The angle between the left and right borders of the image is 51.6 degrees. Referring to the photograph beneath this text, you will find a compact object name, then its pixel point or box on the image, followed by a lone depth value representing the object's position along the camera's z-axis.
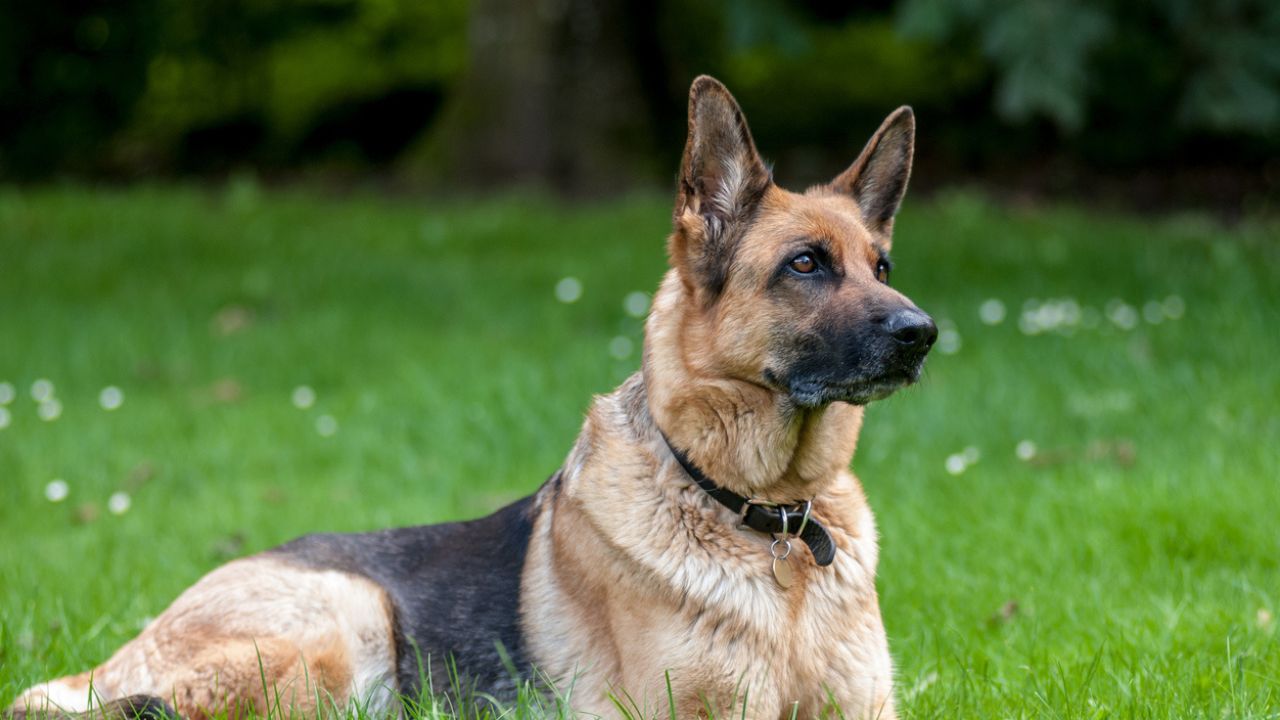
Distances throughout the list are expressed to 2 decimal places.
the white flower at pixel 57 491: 6.79
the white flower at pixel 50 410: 8.15
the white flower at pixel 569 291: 10.20
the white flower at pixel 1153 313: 8.57
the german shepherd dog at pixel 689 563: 3.72
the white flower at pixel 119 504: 6.73
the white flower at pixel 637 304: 9.33
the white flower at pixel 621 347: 8.43
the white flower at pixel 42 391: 8.57
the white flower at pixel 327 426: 7.84
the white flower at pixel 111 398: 8.30
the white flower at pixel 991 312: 9.00
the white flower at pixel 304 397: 8.05
